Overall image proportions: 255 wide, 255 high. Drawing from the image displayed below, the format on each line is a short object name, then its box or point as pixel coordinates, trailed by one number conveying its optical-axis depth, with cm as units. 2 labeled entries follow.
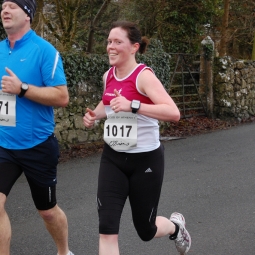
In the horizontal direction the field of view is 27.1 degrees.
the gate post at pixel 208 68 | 1521
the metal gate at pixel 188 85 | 1489
